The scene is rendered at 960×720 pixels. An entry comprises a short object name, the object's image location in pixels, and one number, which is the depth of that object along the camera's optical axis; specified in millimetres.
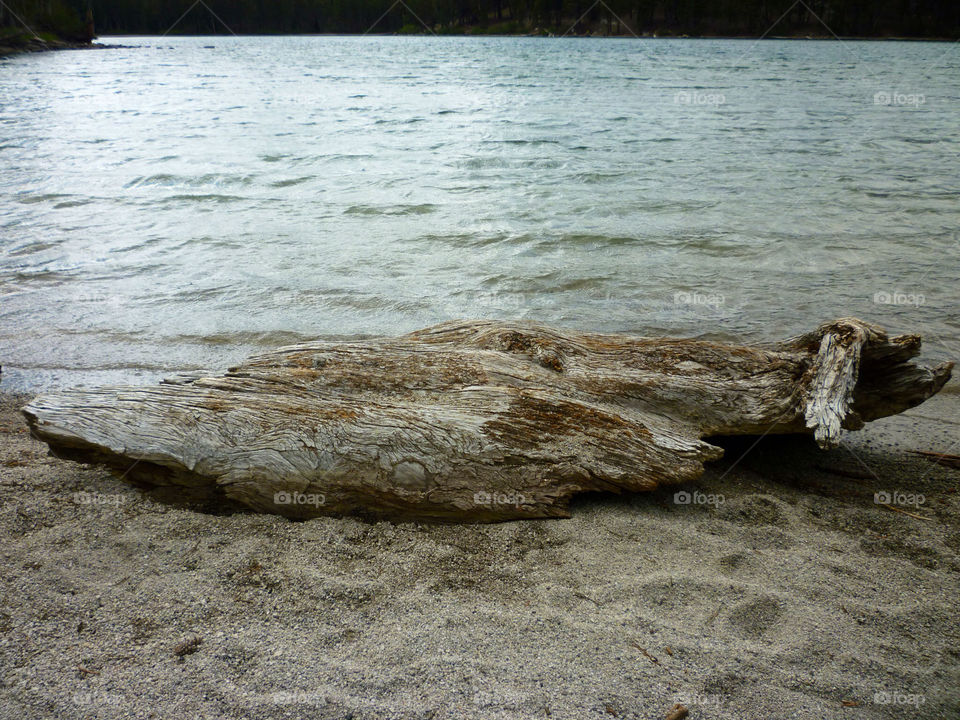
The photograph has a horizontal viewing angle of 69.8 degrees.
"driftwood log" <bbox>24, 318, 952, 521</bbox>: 3033
